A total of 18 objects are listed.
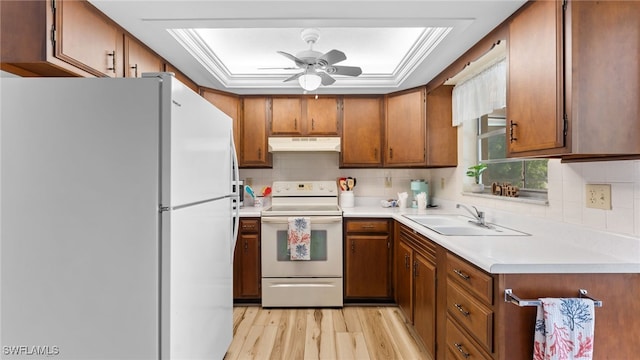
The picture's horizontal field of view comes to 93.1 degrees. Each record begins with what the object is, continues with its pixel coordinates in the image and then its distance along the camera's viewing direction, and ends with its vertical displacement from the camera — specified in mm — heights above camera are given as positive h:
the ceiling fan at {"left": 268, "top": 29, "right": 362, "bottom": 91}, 2139 +859
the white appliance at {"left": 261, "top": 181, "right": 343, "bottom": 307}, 2891 -823
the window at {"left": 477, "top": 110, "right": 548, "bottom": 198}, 2023 +120
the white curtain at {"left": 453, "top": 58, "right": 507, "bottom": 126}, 2174 +700
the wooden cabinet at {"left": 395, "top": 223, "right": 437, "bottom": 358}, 1983 -769
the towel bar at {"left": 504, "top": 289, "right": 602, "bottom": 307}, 1175 -471
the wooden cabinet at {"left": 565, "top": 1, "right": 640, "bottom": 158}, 1276 +445
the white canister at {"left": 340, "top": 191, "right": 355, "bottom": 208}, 3434 -214
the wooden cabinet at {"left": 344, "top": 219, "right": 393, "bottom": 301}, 2938 -847
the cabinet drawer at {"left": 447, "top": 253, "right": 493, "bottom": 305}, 1314 -470
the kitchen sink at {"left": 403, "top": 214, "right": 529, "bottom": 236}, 2025 -344
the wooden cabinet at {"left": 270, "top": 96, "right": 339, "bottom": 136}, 3316 +701
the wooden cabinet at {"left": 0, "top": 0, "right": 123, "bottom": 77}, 1417 +692
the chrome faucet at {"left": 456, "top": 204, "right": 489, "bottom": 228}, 2274 -282
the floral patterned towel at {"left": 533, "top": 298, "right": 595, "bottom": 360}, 1134 -556
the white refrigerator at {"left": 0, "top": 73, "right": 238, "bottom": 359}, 1188 -147
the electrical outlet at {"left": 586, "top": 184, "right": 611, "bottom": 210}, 1430 -73
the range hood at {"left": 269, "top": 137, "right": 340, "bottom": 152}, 3250 +388
